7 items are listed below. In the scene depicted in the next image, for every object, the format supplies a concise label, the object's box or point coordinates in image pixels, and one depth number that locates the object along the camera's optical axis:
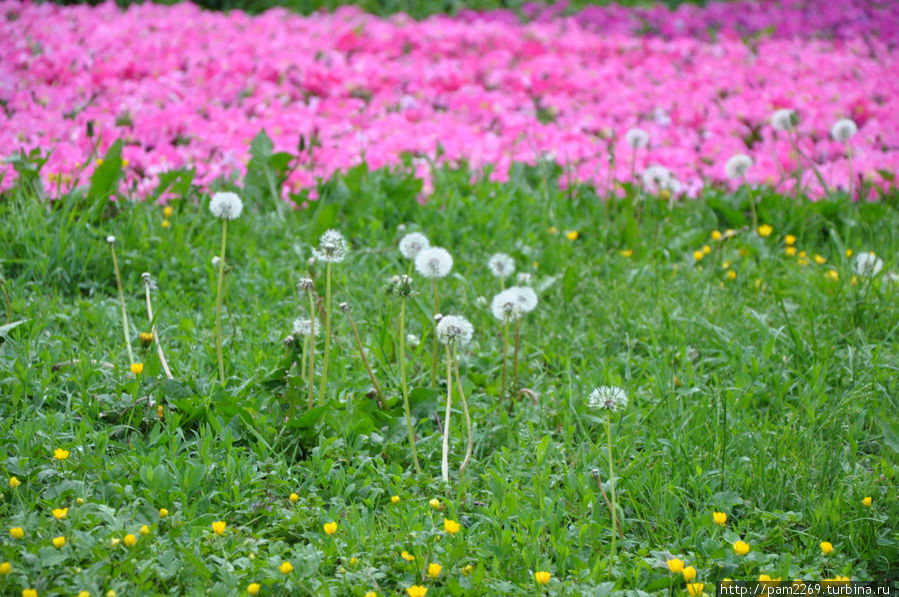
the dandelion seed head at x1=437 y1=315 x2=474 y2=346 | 3.90
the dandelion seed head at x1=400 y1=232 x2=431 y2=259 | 4.61
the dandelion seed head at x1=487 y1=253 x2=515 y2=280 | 5.09
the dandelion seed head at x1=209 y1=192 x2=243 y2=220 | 4.30
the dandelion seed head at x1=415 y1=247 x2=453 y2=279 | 4.29
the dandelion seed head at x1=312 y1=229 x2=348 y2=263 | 4.00
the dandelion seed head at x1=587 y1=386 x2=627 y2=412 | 3.54
